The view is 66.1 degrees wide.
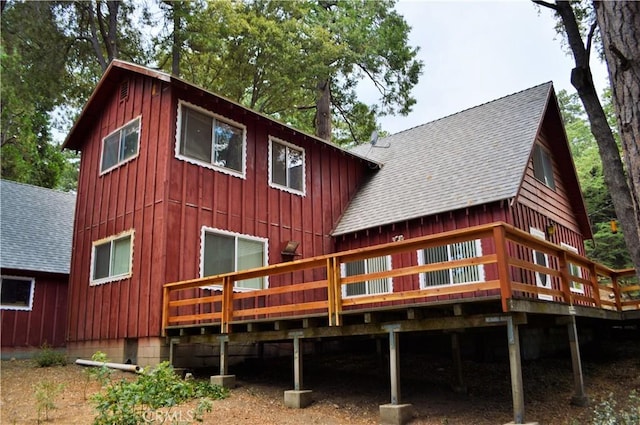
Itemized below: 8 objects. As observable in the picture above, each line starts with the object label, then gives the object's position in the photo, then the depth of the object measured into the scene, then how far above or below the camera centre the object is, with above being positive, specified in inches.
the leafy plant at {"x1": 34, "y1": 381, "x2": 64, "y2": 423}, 258.8 -33.7
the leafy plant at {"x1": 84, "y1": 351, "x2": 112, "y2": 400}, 250.5 -19.7
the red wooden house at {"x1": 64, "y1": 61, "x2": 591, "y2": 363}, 409.7 +124.4
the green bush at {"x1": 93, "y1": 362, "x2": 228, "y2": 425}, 204.7 -28.6
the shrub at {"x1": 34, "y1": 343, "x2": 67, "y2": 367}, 436.1 -21.2
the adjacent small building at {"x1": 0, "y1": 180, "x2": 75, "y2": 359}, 553.9 +62.6
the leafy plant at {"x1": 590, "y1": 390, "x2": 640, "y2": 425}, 240.8 -48.7
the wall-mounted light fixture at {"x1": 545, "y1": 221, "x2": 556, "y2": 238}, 506.8 +94.2
